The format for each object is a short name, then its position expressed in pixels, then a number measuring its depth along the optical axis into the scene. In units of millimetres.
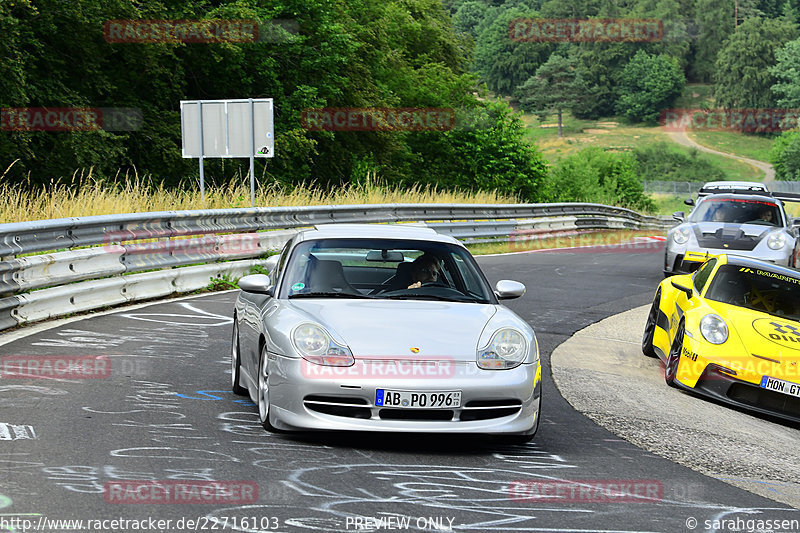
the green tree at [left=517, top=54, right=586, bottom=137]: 169750
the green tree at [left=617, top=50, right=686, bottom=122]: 171000
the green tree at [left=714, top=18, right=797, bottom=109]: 159625
